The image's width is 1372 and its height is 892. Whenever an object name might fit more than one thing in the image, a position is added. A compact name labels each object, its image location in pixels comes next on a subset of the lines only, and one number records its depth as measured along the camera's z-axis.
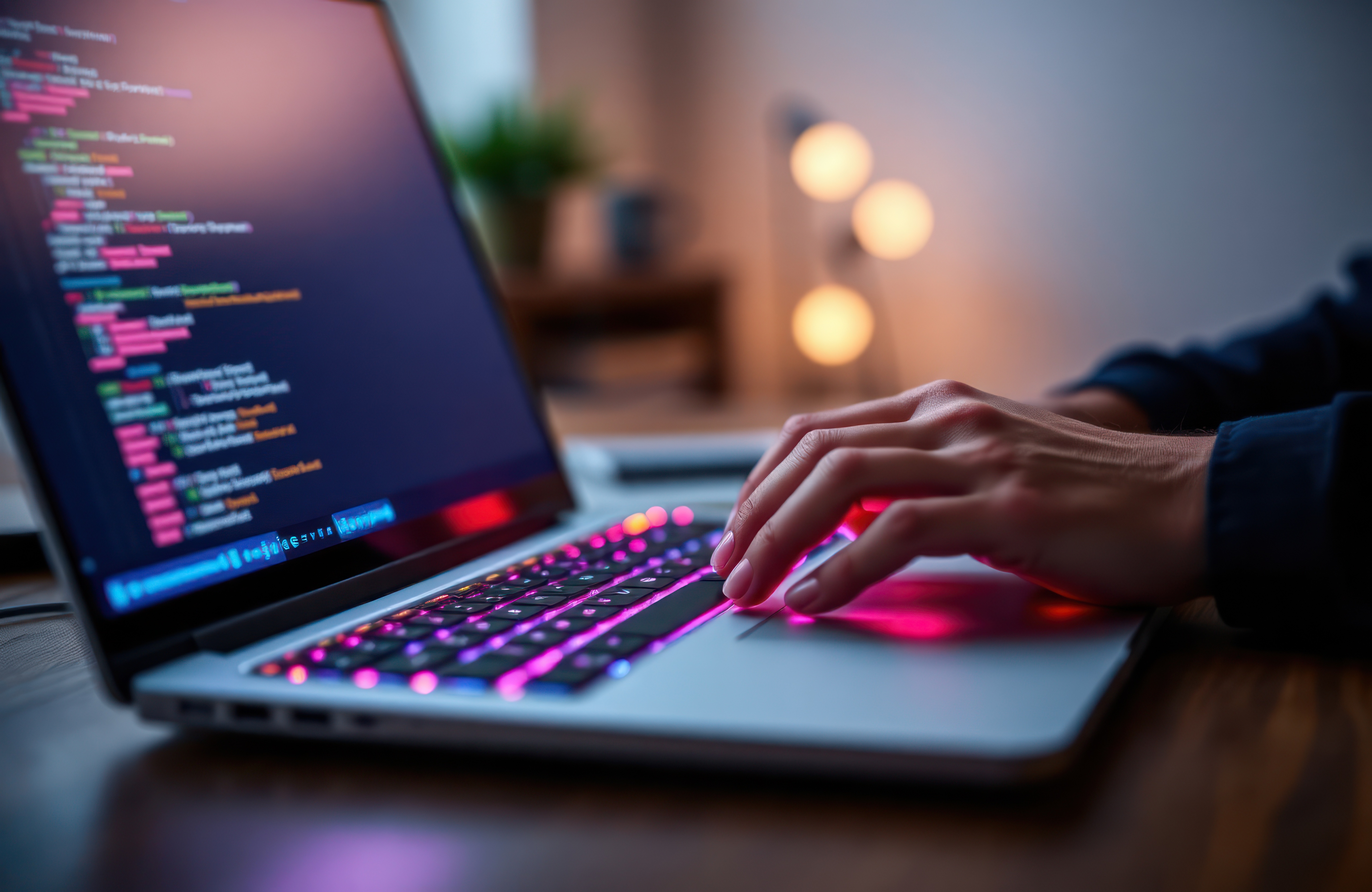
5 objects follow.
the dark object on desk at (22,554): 0.73
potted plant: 2.15
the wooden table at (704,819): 0.27
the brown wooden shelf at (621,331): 2.17
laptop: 0.33
